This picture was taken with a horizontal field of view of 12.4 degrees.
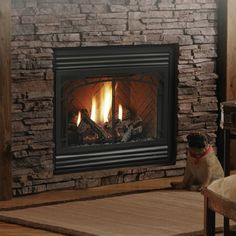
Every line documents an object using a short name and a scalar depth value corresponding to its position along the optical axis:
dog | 6.63
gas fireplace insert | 6.80
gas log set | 6.93
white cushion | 4.36
